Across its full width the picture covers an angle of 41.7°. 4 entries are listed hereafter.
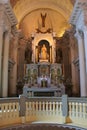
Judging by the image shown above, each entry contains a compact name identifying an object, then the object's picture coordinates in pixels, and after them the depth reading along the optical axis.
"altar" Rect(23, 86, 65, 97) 8.98
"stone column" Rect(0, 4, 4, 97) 7.08
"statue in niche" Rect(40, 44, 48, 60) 10.52
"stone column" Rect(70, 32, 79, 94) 10.11
